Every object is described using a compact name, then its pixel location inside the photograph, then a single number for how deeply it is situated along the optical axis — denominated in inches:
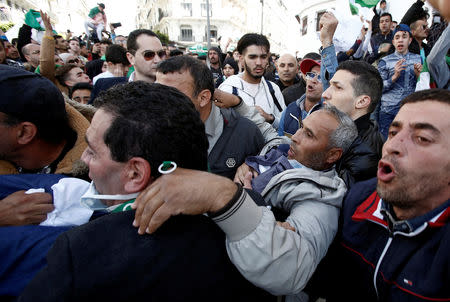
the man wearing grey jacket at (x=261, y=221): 36.4
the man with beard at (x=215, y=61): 339.0
